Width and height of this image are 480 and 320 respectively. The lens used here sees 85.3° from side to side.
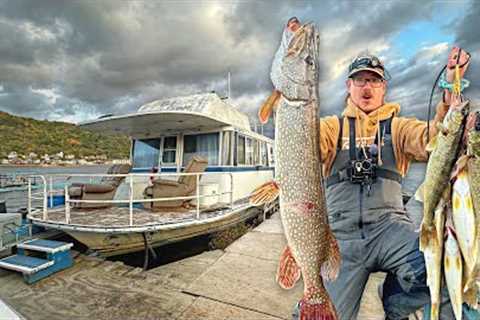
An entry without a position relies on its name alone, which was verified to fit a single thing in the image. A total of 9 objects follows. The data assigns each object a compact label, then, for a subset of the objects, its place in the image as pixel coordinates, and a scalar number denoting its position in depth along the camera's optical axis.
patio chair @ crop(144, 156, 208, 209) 5.38
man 1.58
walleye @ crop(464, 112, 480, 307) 0.94
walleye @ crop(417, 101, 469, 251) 0.99
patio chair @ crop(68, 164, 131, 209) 5.70
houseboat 4.49
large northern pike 1.30
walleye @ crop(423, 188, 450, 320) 1.10
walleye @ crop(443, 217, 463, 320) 1.06
